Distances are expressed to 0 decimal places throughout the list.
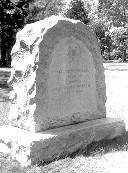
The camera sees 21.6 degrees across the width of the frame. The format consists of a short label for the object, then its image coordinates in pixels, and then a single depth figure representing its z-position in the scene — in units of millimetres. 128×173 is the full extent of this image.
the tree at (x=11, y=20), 27391
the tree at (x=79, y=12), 41500
